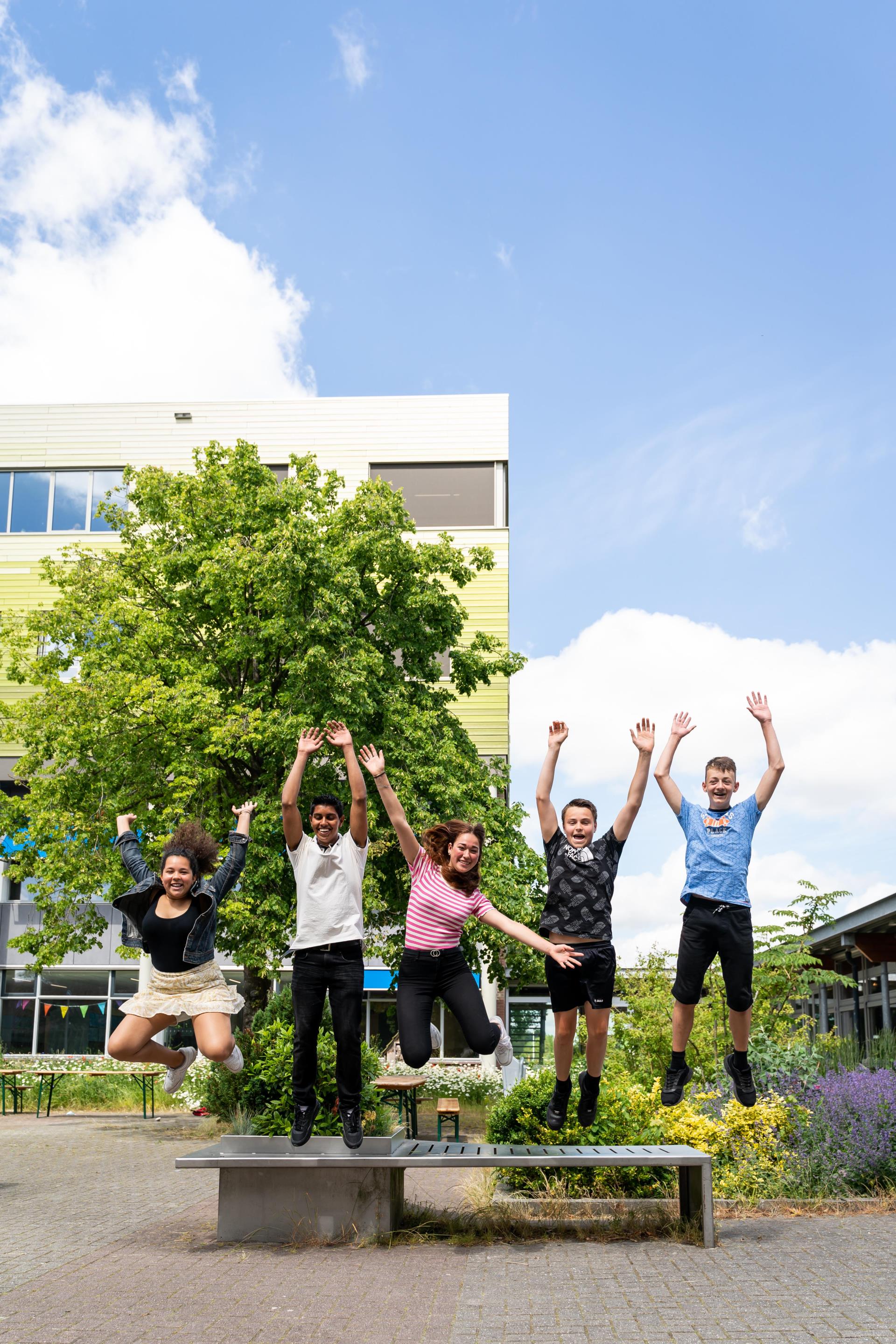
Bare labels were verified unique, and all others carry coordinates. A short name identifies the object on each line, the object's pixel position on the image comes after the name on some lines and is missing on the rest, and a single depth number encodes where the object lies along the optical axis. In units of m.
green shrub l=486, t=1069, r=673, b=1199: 11.06
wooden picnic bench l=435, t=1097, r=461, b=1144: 18.27
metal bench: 9.73
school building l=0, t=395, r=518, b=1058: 33.03
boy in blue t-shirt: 8.60
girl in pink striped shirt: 8.41
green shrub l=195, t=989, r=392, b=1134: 10.56
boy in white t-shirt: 8.95
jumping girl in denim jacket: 8.78
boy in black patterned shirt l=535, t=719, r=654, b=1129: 8.47
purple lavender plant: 11.34
